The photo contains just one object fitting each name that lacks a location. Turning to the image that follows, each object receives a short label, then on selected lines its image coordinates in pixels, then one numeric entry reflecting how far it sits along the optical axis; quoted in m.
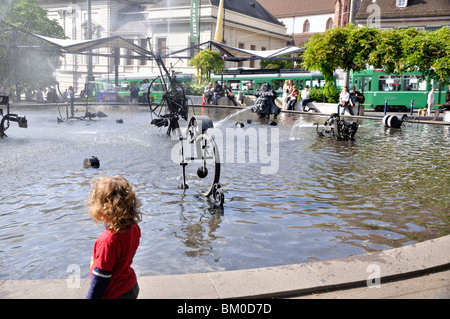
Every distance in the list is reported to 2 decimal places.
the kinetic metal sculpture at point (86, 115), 19.38
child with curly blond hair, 2.63
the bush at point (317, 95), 28.97
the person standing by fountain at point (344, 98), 24.58
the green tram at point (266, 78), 33.41
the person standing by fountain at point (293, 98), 28.39
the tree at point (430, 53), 22.03
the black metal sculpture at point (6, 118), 12.55
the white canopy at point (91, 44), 28.78
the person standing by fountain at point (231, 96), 32.87
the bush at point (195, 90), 36.00
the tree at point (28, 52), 35.59
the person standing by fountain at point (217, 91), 32.69
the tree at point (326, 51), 25.47
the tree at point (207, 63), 37.34
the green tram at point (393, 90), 30.84
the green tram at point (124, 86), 35.97
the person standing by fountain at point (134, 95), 36.94
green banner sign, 51.53
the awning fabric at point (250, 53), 35.94
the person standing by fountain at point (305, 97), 28.14
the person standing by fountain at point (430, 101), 26.52
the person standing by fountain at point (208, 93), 32.84
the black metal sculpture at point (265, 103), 22.33
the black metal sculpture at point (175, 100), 13.53
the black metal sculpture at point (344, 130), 14.03
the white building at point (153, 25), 59.12
